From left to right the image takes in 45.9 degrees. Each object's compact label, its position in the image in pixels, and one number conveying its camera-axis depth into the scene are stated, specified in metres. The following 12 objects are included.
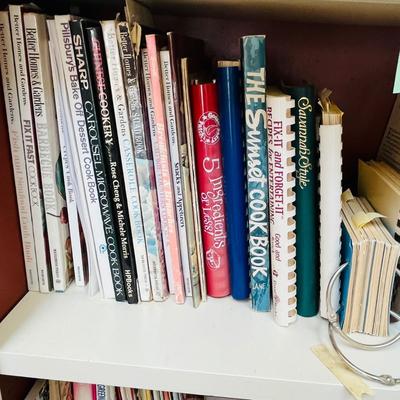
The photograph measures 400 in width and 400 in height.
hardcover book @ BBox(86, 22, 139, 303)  0.46
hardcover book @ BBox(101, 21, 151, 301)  0.46
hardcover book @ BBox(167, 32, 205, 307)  0.47
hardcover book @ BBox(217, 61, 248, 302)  0.46
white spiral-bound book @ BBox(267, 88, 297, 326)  0.44
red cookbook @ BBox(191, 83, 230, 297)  0.48
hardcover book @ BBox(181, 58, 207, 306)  0.47
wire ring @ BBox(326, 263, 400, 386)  0.43
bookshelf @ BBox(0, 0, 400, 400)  0.45
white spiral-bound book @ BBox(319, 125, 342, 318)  0.45
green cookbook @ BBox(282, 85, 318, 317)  0.46
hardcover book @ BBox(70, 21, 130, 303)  0.46
